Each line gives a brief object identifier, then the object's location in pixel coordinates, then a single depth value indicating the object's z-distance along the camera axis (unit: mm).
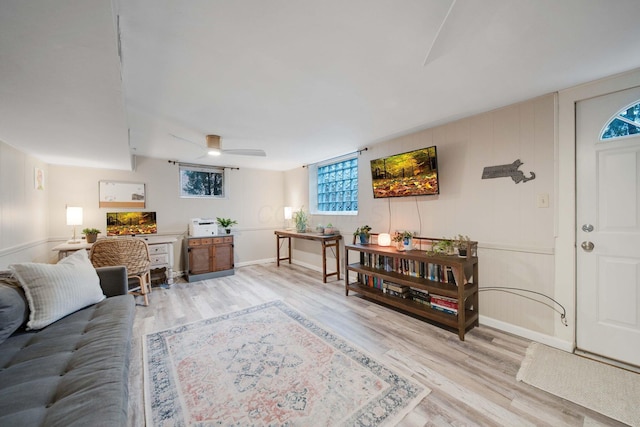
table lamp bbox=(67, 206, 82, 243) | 3486
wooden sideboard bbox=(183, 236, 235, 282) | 4316
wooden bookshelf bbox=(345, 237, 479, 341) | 2404
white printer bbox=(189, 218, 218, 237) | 4410
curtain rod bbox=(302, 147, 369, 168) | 3900
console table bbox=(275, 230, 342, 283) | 4090
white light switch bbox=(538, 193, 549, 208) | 2216
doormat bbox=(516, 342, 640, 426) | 1514
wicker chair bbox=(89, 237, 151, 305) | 2924
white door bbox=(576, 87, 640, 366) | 1874
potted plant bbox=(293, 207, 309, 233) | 5074
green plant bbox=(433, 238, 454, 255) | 2674
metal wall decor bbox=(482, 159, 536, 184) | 2343
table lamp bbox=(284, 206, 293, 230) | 5453
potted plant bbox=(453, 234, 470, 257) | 2533
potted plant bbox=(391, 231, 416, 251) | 3045
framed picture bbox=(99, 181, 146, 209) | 4047
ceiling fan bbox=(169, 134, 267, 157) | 3127
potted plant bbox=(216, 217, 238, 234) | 4840
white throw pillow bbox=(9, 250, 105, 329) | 1612
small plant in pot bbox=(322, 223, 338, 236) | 4418
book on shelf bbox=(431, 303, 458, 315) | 2514
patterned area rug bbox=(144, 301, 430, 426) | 1479
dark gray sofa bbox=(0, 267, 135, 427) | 912
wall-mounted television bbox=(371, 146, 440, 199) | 2844
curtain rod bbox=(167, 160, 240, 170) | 4590
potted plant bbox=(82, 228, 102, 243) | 3517
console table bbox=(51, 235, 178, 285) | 3857
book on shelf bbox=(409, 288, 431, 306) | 2797
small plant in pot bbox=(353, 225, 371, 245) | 3597
